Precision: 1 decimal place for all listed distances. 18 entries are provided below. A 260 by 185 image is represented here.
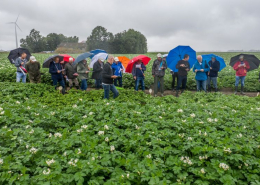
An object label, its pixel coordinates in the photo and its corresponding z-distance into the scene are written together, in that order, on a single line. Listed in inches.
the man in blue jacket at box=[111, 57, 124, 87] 402.0
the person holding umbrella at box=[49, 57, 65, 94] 367.2
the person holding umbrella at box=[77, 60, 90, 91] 379.2
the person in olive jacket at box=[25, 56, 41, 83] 369.1
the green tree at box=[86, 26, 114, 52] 2669.8
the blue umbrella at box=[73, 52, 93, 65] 371.4
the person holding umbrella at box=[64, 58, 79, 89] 379.2
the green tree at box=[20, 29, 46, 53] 3159.5
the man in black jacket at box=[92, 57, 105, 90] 384.5
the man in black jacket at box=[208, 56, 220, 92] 393.4
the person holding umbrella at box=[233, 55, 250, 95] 403.0
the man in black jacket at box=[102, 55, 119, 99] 281.2
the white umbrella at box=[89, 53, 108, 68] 392.8
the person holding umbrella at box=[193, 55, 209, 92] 379.2
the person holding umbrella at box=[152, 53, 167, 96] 389.1
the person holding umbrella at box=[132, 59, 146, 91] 394.9
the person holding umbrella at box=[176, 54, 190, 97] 369.5
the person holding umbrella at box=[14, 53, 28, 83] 395.9
